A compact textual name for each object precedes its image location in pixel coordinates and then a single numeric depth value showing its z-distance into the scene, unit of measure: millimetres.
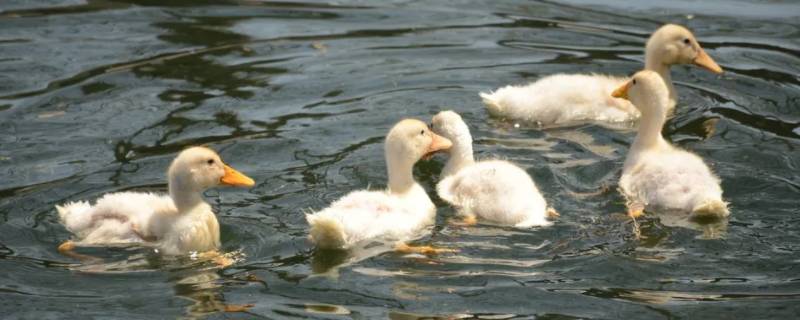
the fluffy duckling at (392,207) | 14316
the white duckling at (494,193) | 15164
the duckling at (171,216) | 14602
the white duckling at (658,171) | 15195
